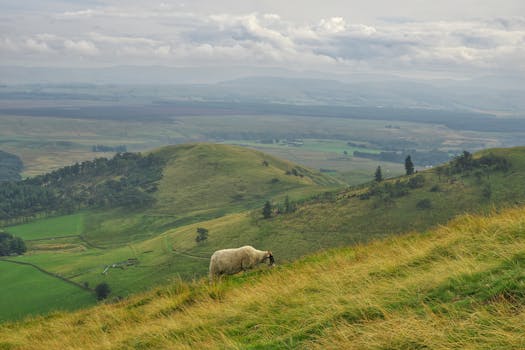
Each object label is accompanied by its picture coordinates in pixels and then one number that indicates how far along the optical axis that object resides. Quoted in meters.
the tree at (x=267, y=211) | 164.50
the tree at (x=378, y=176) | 180.35
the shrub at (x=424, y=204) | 141.98
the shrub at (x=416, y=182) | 158.75
